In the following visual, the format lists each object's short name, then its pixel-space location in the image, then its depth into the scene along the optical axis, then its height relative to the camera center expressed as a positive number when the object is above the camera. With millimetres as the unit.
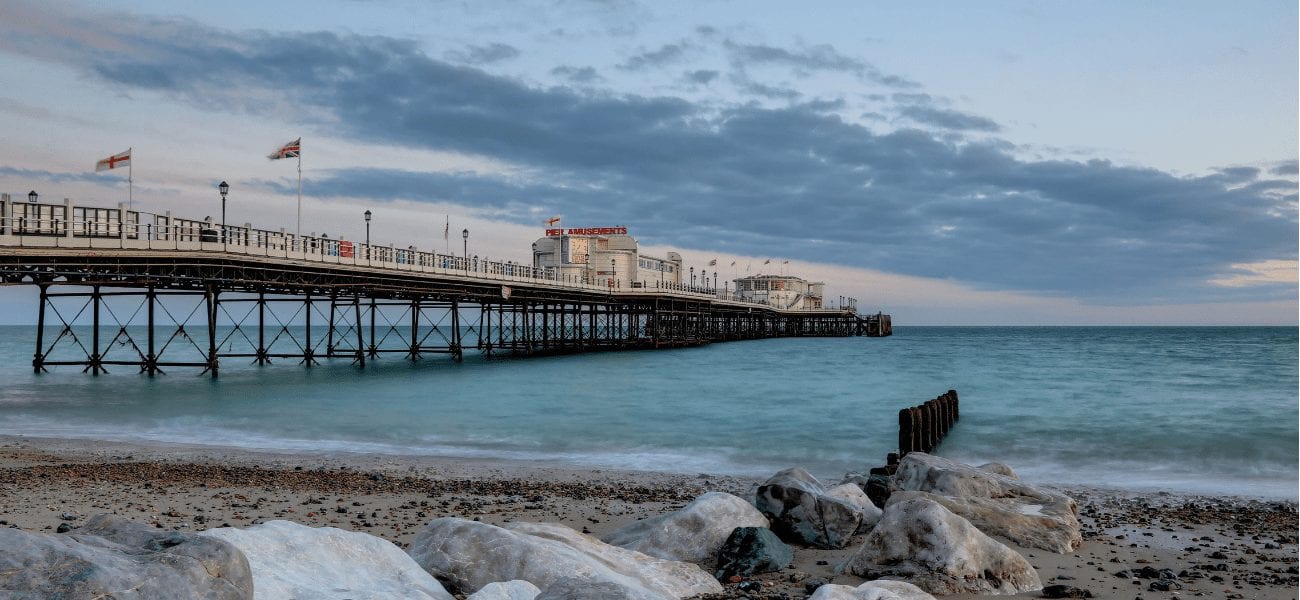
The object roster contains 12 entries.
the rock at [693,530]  8258 -1988
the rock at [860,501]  9625 -2016
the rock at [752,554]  7891 -2101
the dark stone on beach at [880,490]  11359 -2171
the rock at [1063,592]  7367 -2235
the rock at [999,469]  12930 -2148
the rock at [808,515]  9062 -1995
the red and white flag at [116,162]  31578 +5477
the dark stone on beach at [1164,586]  7684 -2277
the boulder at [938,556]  7477 -2019
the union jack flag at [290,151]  37375 +6942
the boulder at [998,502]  9234 -2086
